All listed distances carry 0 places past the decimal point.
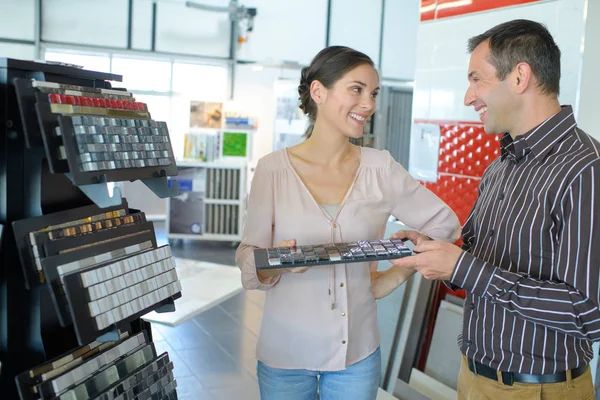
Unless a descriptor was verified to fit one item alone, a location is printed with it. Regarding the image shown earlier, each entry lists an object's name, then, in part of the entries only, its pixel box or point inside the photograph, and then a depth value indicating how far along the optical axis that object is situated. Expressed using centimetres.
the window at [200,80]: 1323
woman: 204
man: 158
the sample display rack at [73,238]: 146
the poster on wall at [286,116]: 958
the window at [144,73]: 1277
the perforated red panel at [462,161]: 370
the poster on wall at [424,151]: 404
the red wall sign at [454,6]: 351
